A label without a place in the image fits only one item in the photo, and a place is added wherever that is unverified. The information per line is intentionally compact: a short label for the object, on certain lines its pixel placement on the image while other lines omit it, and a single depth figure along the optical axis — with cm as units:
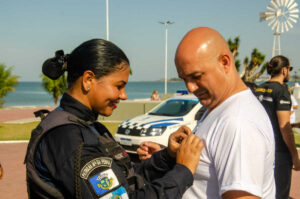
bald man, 134
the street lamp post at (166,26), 3681
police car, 722
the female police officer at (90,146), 142
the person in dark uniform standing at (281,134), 329
